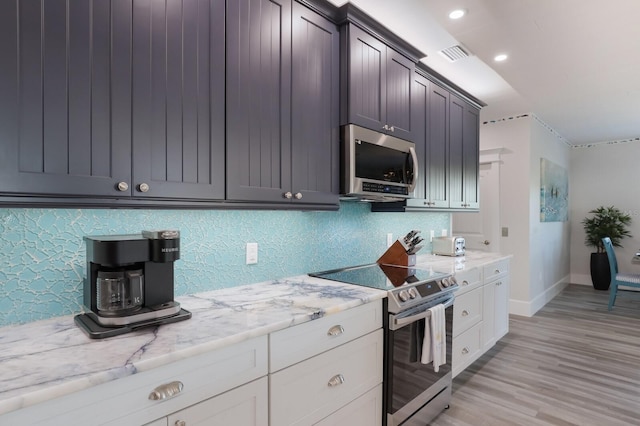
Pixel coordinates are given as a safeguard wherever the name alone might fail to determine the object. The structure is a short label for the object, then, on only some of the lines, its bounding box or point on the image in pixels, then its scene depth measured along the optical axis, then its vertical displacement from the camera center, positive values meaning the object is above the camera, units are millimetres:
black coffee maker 1219 -263
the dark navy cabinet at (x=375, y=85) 2178 +868
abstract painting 5211 +321
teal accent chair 4836 -920
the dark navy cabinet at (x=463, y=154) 3355 +583
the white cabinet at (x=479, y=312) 2732 -876
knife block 2713 -353
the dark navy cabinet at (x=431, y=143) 2863 +597
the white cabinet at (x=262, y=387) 963 -605
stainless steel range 1920 -731
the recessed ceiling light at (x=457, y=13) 2311 +1321
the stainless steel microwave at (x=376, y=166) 2158 +312
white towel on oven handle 2102 -778
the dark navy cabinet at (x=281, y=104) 1639 +567
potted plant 6117 -388
